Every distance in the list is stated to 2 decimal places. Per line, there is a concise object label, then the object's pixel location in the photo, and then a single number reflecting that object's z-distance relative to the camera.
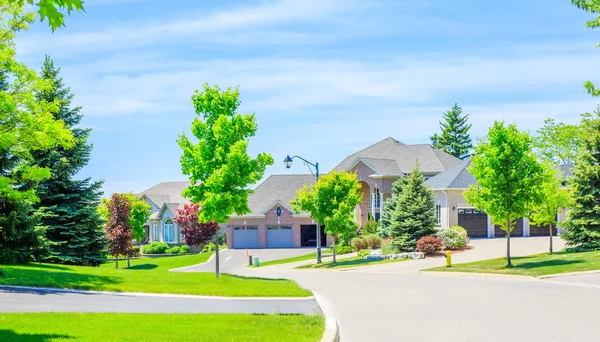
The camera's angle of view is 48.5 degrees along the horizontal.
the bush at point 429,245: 43.19
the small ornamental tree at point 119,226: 48.62
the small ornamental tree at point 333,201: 42.88
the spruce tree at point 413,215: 45.41
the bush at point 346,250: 52.38
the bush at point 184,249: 65.31
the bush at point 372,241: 51.19
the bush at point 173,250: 65.31
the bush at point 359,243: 51.09
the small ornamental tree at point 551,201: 37.38
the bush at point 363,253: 47.12
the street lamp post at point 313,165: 40.74
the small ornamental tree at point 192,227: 63.50
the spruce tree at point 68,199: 35.31
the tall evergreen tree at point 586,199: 38.47
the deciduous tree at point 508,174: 31.81
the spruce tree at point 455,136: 105.31
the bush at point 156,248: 65.81
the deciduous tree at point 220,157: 28.69
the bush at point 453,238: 44.84
